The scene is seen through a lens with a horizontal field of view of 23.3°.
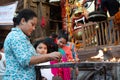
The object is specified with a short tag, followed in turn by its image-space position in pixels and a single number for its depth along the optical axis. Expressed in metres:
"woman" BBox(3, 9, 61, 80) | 2.93
